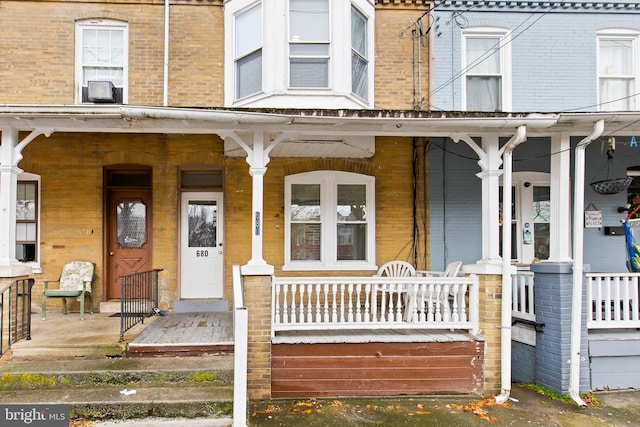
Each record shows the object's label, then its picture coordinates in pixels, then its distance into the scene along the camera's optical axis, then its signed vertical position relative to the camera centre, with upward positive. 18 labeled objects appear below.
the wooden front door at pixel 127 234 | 7.50 -0.19
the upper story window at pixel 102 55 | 7.34 +3.08
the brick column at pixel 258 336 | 5.12 -1.42
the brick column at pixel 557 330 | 5.40 -1.43
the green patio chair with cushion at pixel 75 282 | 6.54 -1.00
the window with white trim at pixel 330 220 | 7.29 +0.07
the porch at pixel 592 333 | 5.50 -1.55
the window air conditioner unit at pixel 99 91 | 6.93 +2.27
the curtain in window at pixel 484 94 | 7.61 +2.46
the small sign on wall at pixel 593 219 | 7.39 +0.09
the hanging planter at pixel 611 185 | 6.47 +0.63
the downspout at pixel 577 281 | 5.29 -0.75
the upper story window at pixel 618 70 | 7.64 +2.93
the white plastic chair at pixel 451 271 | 6.19 -0.73
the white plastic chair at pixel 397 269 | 7.09 -0.80
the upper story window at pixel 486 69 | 7.61 +2.92
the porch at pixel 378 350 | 5.22 -1.65
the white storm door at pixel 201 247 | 7.36 -0.43
